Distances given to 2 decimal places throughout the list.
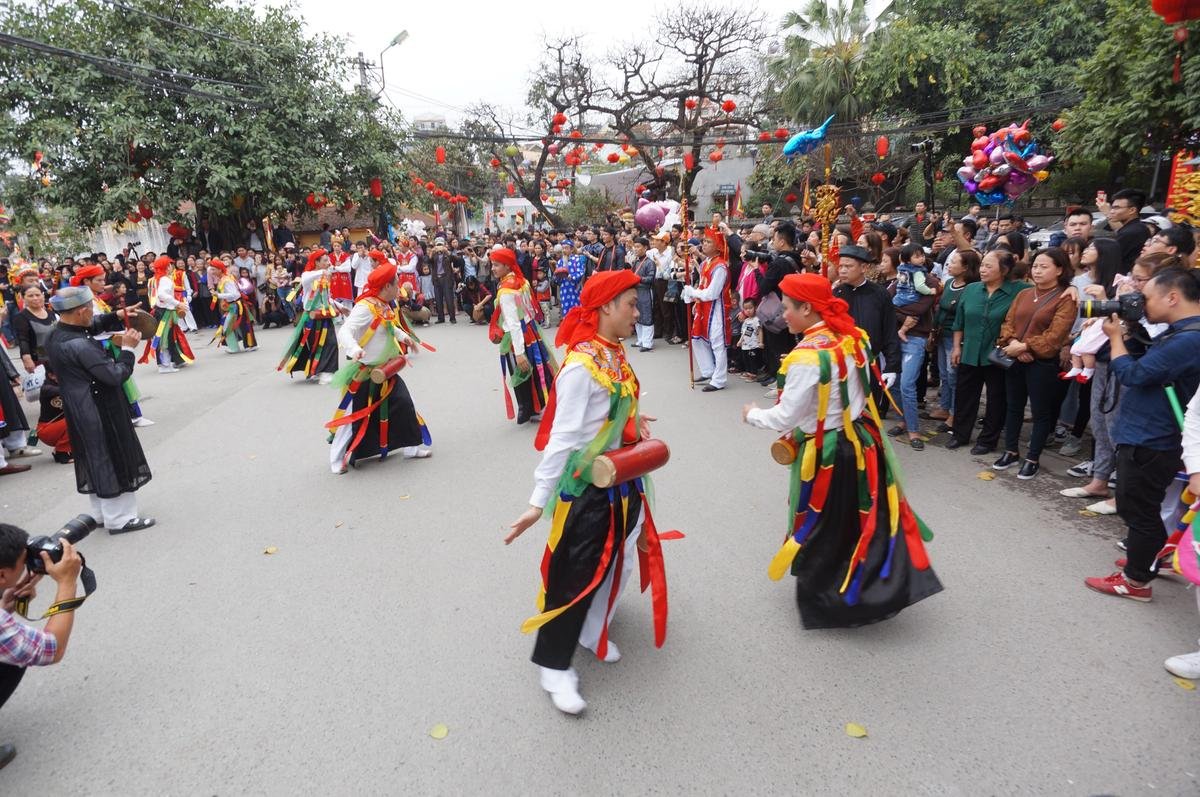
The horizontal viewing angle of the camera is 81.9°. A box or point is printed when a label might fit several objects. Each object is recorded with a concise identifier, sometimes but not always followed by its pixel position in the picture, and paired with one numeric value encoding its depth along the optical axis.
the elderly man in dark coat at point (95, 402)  4.21
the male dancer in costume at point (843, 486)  3.03
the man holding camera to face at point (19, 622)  2.34
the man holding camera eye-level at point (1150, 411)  2.91
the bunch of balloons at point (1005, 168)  7.89
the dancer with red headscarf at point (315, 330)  8.80
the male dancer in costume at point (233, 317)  11.14
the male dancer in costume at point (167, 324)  9.83
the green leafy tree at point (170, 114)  14.45
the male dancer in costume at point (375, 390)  5.46
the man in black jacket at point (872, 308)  5.16
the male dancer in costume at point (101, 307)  4.98
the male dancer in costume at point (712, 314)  7.25
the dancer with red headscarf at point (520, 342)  6.29
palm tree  19.44
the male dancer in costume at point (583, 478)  2.62
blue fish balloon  8.20
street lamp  19.68
